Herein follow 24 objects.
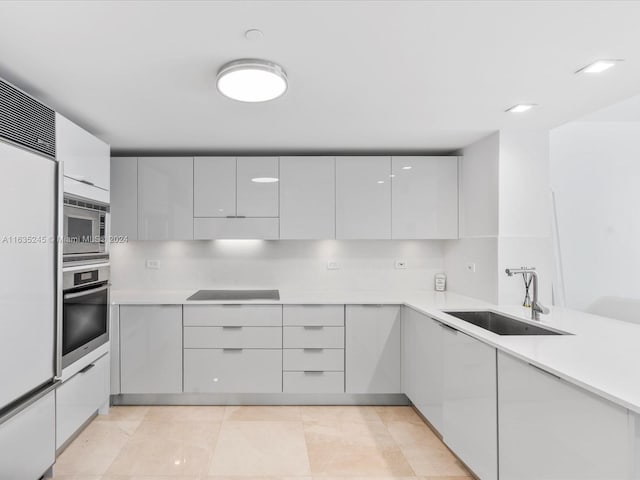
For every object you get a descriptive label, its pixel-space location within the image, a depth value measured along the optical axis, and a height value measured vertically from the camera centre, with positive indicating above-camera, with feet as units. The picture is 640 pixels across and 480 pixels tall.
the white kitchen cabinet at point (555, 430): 3.91 -2.29
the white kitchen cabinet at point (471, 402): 6.11 -2.89
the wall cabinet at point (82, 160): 7.25 +1.79
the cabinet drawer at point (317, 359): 10.17 -3.16
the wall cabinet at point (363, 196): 11.19 +1.41
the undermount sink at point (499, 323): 7.39 -1.76
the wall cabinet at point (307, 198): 11.13 +1.35
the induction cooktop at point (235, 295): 10.43 -1.51
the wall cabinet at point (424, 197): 11.25 +1.39
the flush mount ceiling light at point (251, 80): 5.64 +2.57
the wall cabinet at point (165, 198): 10.96 +1.34
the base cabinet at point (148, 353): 9.96 -2.92
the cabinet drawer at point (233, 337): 10.07 -2.54
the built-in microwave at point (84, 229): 7.25 +0.30
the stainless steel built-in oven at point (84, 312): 7.23 -1.45
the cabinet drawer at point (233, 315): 10.09 -1.96
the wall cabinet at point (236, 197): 11.03 +1.37
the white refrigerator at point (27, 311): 5.49 -1.07
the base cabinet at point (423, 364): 8.13 -2.88
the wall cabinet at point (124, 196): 10.93 +1.39
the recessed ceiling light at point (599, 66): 5.67 +2.74
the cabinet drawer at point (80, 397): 7.28 -3.34
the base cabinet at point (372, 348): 10.14 -2.87
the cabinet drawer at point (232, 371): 10.02 -3.44
